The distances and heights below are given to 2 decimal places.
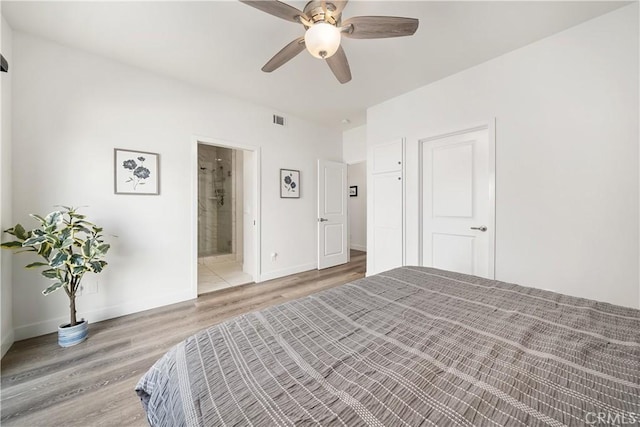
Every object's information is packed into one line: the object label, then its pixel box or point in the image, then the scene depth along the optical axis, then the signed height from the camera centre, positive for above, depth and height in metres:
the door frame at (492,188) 2.42 +0.24
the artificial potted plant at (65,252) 1.83 -0.32
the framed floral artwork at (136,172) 2.43 +0.44
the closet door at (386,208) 3.24 +0.06
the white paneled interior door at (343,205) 4.17 +0.14
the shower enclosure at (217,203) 5.00 +0.20
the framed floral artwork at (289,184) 3.77 +0.46
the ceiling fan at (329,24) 1.39 +1.16
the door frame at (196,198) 2.92 +0.19
